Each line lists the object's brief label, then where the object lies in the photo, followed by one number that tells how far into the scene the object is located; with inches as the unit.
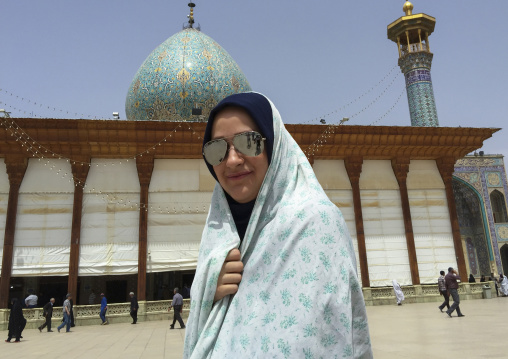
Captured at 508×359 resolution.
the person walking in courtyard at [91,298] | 519.2
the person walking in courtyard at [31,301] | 432.3
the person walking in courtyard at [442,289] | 368.2
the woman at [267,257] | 39.8
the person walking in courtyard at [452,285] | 328.2
